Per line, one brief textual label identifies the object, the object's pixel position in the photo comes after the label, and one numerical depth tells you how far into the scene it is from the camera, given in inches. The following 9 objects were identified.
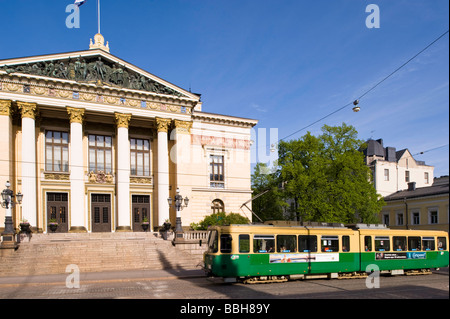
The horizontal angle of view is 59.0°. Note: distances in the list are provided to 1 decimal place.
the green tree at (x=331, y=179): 1433.3
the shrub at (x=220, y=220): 1311.5
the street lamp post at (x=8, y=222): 975.0
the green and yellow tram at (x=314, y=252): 692.1
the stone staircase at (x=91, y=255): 925.8
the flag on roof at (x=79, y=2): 1152.2
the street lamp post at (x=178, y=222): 1136.2
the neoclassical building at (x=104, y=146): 1210.6
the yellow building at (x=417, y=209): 1601.9
